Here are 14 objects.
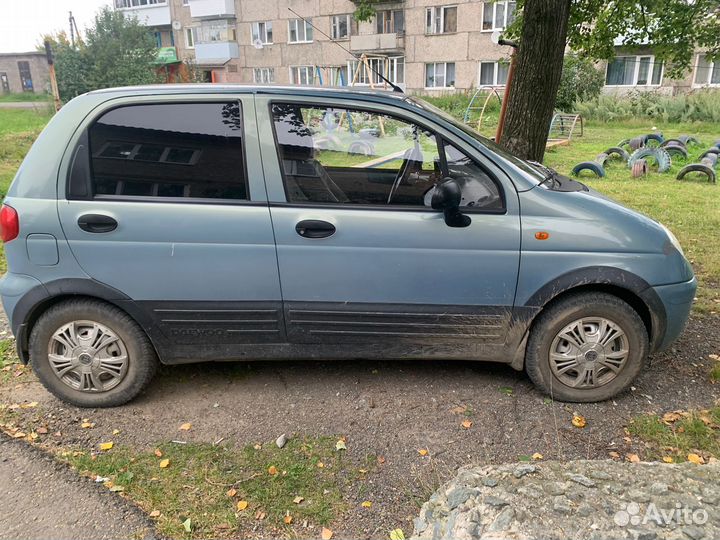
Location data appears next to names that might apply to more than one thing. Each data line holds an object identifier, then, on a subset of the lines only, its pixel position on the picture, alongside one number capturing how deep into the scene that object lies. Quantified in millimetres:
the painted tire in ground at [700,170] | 11359
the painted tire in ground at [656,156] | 12727
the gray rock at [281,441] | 3246
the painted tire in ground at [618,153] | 14068
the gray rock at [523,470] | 2504
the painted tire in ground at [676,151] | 14133
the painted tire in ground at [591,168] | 12064
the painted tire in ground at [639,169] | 12078
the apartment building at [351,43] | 31780
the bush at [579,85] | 26109
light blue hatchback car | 3350
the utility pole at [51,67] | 14572
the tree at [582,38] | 5316
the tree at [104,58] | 38000
